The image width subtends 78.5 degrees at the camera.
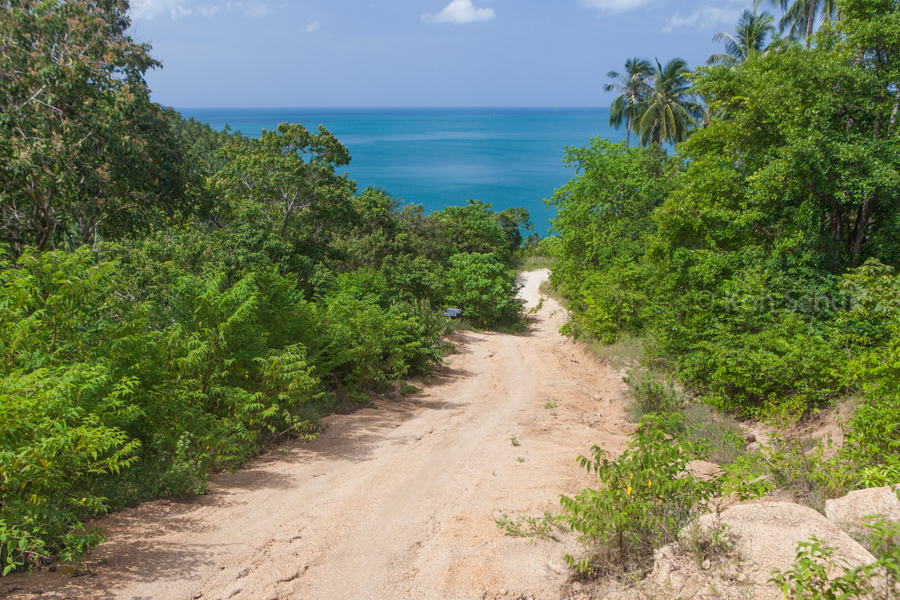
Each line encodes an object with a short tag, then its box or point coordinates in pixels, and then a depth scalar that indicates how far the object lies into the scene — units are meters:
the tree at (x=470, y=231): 40.41
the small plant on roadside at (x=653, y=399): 11.62
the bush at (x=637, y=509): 4.89
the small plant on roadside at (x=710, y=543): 4.45
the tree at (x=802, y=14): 26.73
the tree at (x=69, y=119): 8.56
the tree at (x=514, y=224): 53.78
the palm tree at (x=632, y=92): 40.69
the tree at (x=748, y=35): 32.75
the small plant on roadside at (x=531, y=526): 5.83
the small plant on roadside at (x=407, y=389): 14.16
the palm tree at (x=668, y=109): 36.88
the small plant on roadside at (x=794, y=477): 5.51
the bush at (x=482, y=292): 28.61
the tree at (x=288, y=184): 18.19
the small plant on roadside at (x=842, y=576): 3.44
